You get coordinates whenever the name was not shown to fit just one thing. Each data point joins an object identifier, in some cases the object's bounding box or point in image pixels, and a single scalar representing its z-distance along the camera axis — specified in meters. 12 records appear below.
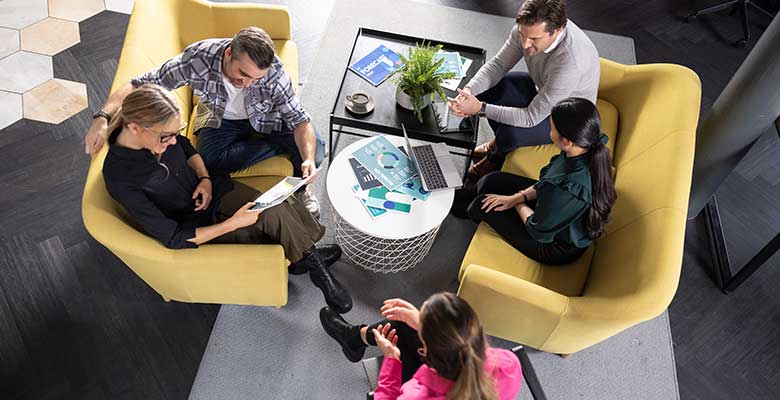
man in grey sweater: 2.62
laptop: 2.79
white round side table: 2.62
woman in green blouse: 2.29
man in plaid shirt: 2.41
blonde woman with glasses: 2.03
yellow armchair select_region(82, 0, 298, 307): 2.22
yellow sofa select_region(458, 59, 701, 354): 2.20
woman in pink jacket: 1.62
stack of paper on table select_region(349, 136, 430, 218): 2.71
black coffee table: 3.04
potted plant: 2.90
